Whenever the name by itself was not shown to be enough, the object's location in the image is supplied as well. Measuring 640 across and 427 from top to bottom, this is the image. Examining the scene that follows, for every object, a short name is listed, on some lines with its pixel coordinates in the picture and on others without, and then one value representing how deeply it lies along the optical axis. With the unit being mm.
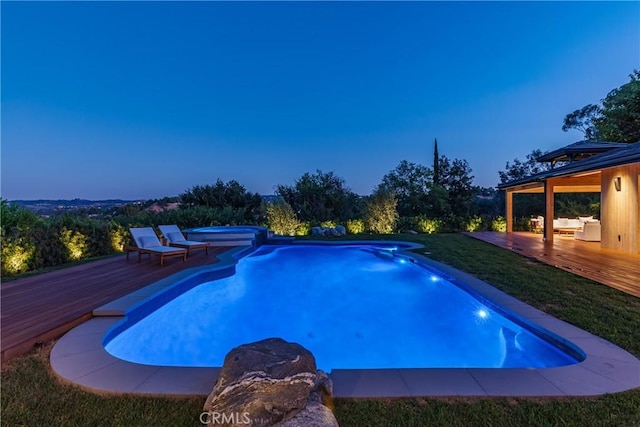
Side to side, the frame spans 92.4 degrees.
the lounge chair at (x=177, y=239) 8195
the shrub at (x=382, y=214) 13796
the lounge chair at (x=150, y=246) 7062
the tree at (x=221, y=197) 17062
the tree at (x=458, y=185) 18516
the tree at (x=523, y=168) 22078
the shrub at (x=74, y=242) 7316
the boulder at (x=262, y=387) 1784
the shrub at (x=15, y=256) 5961
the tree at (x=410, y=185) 17891
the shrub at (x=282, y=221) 13172
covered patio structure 7180
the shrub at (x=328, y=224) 14148
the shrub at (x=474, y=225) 14539
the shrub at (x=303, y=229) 13383
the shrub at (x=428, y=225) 14438
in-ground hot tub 9891
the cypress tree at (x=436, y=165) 20411
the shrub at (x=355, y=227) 14047
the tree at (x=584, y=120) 21812
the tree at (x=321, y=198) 16125
